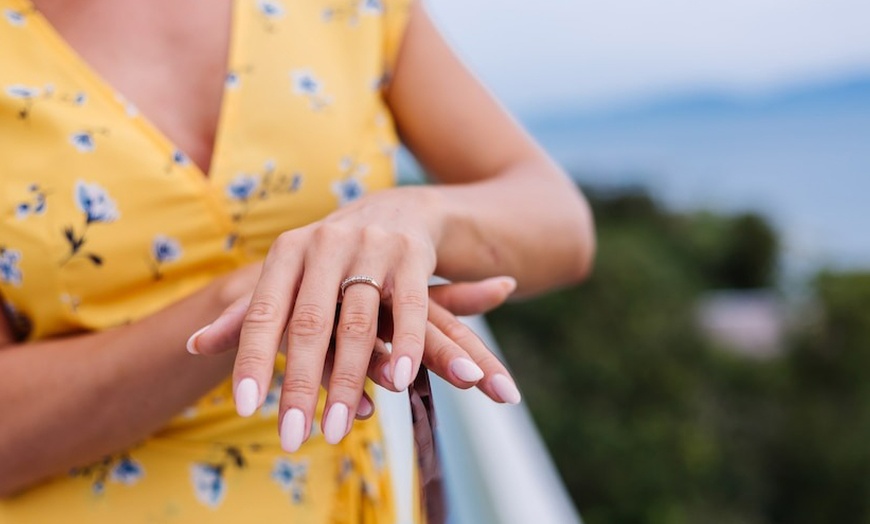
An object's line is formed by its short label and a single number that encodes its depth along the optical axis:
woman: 0.71
